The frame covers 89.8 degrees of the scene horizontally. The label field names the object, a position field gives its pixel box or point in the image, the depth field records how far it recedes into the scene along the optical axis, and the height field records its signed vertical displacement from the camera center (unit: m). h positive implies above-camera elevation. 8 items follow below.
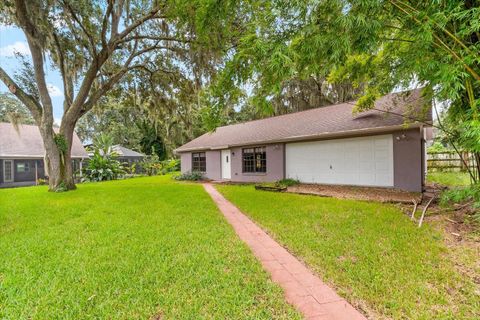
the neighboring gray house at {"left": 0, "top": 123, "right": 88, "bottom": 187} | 16.47 +0.52
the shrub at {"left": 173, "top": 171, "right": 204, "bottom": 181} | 16.38 -1.07
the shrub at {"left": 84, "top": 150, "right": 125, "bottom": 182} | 17.52 -0.52
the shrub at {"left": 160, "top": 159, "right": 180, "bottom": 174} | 23.61 -0.50
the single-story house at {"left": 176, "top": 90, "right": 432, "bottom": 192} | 8.51 +0.50
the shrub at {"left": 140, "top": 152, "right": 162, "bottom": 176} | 22.95 -0.45
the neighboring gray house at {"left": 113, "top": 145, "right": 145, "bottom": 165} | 24.72 +0.59
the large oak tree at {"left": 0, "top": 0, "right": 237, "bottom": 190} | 7.67 +4.54
